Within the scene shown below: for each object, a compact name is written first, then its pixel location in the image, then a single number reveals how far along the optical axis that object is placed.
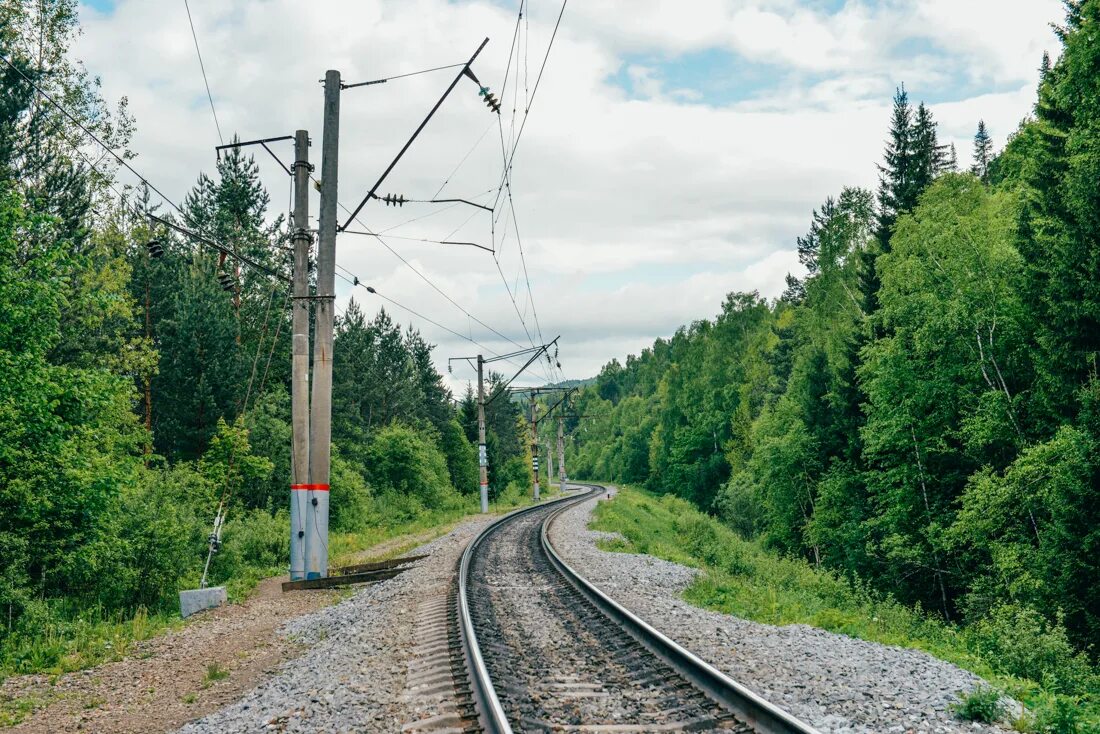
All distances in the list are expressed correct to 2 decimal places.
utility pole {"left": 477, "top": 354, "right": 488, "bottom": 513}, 45.12
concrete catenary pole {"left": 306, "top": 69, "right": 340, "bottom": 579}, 16.75
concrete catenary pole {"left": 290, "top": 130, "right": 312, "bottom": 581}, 16.84
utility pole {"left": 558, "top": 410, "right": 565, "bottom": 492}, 86.03
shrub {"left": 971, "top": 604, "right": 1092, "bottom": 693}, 10.21
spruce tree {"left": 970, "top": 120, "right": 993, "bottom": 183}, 74.96
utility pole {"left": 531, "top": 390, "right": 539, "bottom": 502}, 57.10
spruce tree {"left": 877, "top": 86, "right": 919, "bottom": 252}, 37.25
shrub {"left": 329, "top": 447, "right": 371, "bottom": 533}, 33.78
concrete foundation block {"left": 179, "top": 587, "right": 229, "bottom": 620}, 14.77
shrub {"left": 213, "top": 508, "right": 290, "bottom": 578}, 19.73
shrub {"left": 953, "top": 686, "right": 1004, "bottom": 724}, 6.40
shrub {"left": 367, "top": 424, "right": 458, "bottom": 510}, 47.44
